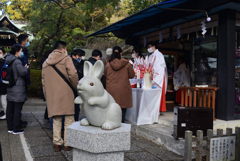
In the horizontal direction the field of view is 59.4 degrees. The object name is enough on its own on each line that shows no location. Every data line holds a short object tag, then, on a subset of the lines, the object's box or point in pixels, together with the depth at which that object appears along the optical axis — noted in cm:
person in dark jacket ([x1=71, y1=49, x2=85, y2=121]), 601
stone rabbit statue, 282
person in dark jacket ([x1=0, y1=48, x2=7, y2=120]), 644
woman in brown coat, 542
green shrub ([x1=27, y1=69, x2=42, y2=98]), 1285
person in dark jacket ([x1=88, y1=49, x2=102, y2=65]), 595
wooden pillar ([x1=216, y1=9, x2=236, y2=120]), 555
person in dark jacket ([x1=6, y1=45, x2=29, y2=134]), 529
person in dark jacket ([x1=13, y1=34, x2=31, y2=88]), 569
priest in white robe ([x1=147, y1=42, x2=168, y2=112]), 638
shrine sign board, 366
